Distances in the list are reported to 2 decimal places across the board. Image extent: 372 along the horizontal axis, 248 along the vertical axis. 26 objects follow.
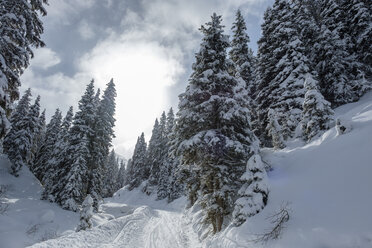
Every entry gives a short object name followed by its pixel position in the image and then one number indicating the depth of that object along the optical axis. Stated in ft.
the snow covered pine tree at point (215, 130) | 35.32
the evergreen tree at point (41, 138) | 112.78
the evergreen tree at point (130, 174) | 241.59
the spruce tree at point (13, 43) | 32.19
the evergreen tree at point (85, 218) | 45.03
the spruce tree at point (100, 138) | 81.97
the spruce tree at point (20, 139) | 101.19
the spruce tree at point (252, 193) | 25.32
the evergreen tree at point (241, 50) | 83.05
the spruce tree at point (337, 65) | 57.67
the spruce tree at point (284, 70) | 54.90
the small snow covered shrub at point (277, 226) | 19.19
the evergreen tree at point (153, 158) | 180.58
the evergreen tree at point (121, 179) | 289.17
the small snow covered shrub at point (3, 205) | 48.71
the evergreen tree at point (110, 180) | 210.47
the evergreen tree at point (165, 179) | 152.97
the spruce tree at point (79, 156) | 70.23
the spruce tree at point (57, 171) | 74.08
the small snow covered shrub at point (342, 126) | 27.69
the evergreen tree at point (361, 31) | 60.95
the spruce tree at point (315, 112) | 36.35
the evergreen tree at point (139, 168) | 204.13
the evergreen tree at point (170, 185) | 140.46
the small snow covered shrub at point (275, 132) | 46.01
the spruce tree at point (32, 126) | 105.91
